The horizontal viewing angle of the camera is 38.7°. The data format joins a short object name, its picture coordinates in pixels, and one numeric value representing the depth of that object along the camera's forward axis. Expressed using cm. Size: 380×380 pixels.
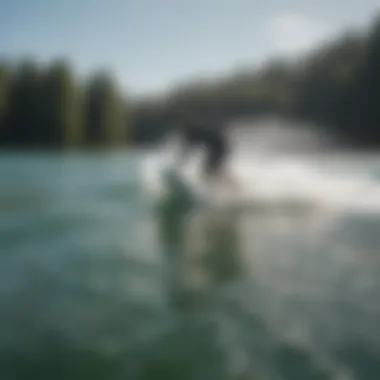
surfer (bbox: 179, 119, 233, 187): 821
